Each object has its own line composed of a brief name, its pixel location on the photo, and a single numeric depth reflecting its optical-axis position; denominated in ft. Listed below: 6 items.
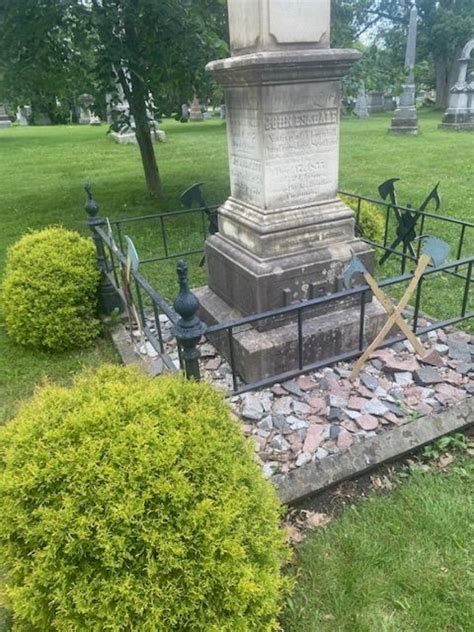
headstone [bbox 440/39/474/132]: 68.68
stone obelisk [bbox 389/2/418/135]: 65.31
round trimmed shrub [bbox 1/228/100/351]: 15.34
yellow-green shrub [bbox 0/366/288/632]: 5.77
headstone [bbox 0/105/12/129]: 100.82
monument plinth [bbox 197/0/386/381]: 11.30
